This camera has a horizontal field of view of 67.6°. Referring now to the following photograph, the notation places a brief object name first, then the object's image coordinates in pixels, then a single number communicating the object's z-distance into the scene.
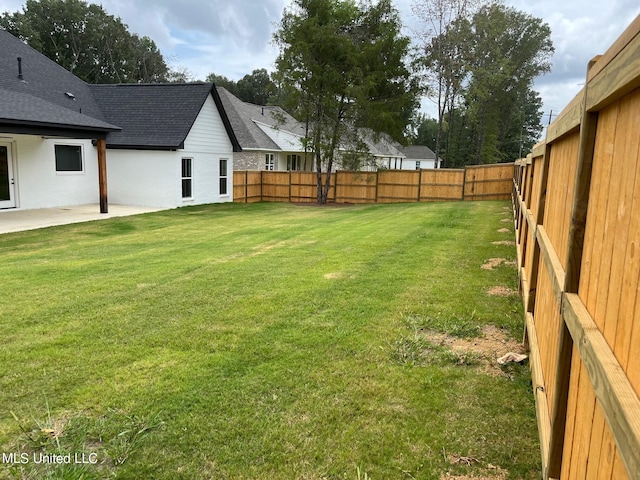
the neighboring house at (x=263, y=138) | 24.72
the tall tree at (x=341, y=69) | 20.19
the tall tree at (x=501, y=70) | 34.81
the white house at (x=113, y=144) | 14.66
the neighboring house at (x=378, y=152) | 22.89
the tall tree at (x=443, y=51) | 31.33
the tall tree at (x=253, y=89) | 55.38
